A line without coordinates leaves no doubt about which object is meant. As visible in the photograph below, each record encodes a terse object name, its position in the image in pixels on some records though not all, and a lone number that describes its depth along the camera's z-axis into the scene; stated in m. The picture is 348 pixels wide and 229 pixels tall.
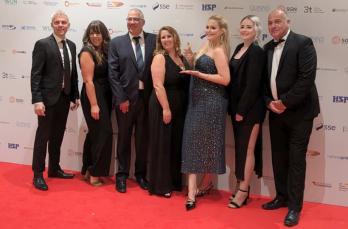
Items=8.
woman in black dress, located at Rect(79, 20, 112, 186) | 4.05
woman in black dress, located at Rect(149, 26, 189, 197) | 3.83
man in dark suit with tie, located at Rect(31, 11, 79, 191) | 4.05
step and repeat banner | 3.79
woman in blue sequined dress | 3.65
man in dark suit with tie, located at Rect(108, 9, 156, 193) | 4.06
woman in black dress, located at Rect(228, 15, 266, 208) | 3.60
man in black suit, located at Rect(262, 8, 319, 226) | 3.40
